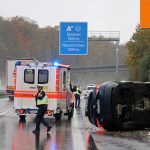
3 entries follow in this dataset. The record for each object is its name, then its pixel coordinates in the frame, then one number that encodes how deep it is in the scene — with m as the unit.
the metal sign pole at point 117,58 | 60.41
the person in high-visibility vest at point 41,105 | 18.64
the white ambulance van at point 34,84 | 23.44
